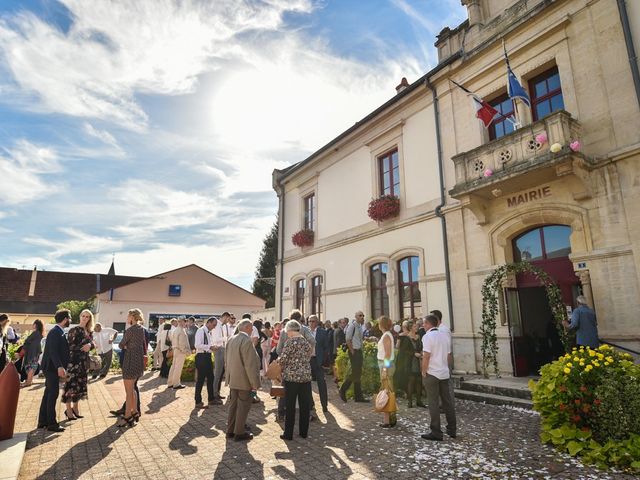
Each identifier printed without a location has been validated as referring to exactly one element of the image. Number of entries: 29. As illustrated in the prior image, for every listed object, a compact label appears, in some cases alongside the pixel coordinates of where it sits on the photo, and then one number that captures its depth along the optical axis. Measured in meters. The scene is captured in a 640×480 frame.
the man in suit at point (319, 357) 7.55
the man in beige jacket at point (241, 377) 5.70
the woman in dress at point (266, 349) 10.75
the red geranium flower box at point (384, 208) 13.15
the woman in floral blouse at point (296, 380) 5.80
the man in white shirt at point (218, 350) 8.84
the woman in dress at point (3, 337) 7.06
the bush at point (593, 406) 4.67
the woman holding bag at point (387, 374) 6.41
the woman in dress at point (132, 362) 6.53
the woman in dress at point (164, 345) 12.52
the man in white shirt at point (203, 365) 8.12
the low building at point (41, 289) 36.78
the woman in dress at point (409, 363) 8.14
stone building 8.03
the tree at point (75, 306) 29.34
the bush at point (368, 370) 9.26
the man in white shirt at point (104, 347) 12.42
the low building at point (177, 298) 28.28
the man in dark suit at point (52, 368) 6.20
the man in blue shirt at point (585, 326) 7.32
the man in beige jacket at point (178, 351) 10.26
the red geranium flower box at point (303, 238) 17.73
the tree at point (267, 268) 43.16
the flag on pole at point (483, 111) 10.05
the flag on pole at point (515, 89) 9.20
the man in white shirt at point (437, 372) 5.87
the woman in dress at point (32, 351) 9.88
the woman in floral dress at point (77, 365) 6.81
